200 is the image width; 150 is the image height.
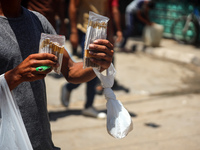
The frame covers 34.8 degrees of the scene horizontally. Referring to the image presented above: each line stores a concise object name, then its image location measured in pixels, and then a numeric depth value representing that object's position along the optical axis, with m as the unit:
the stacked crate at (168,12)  10.13
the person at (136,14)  9.22
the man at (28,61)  1.40
